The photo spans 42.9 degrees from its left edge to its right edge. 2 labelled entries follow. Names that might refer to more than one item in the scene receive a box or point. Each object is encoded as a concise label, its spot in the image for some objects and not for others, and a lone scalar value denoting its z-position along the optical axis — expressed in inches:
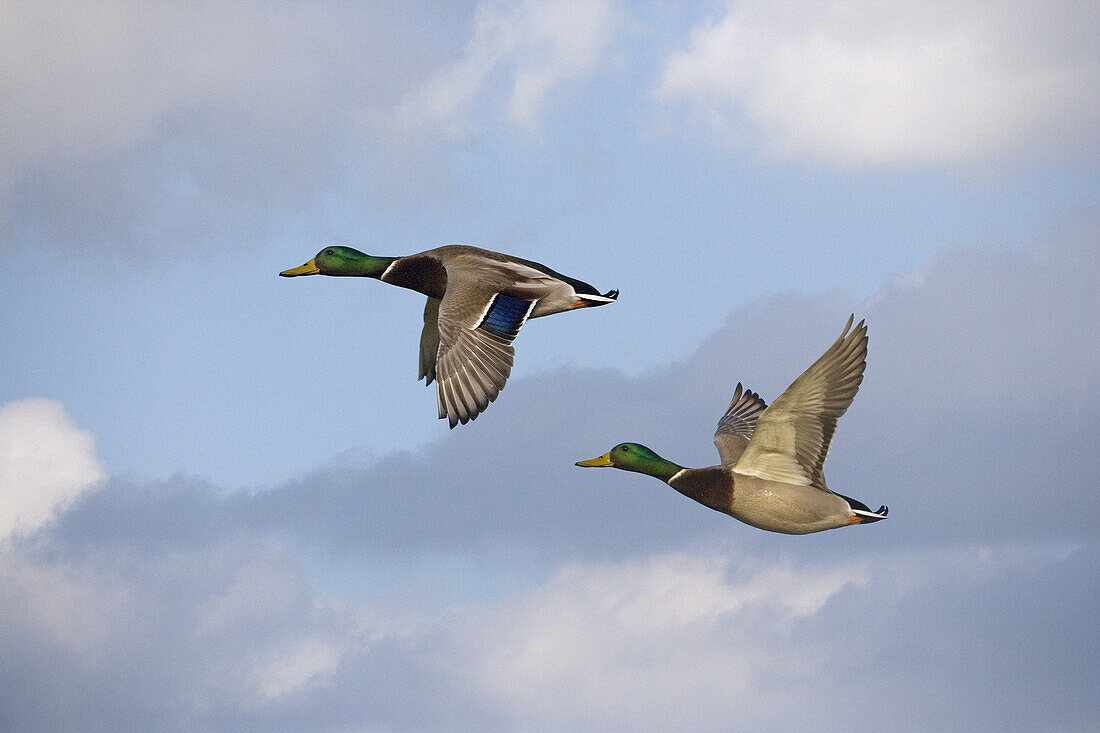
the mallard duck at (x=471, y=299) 631.8
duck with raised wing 585.9
